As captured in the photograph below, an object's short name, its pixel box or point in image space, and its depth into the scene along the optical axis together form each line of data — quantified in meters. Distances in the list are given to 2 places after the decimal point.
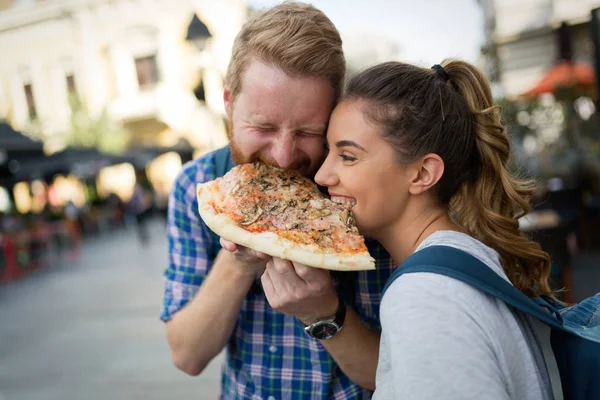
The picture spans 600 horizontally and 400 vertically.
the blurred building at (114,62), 25.94
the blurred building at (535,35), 9.85
